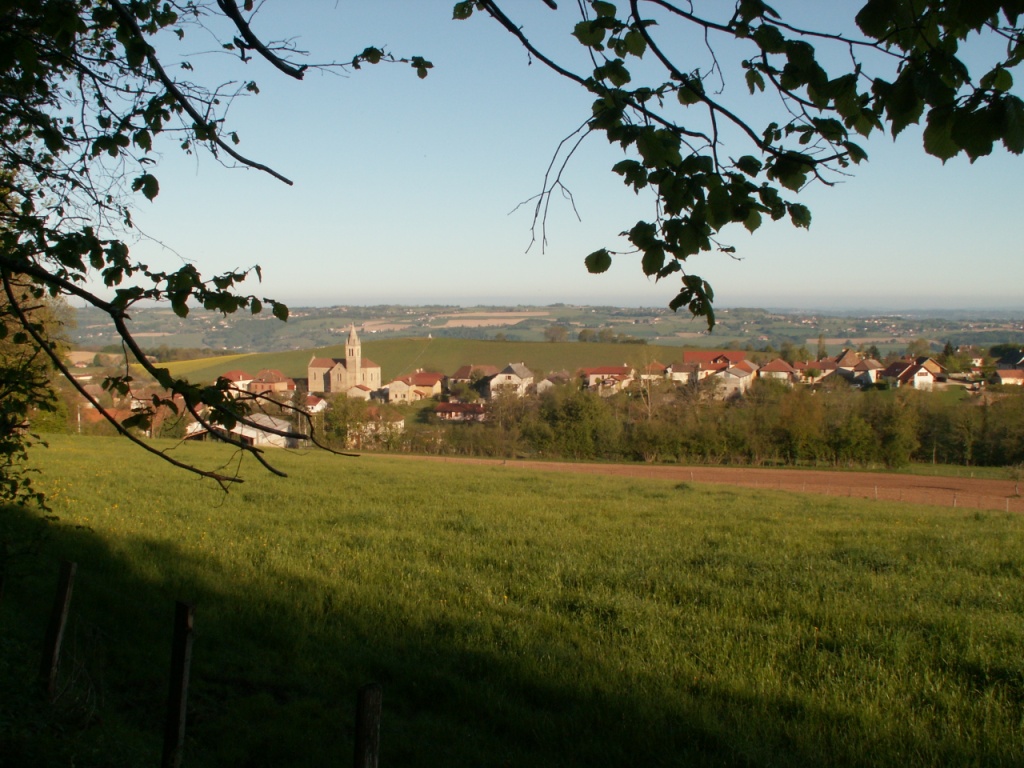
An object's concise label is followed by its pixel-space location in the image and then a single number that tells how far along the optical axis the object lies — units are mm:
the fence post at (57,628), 4539
